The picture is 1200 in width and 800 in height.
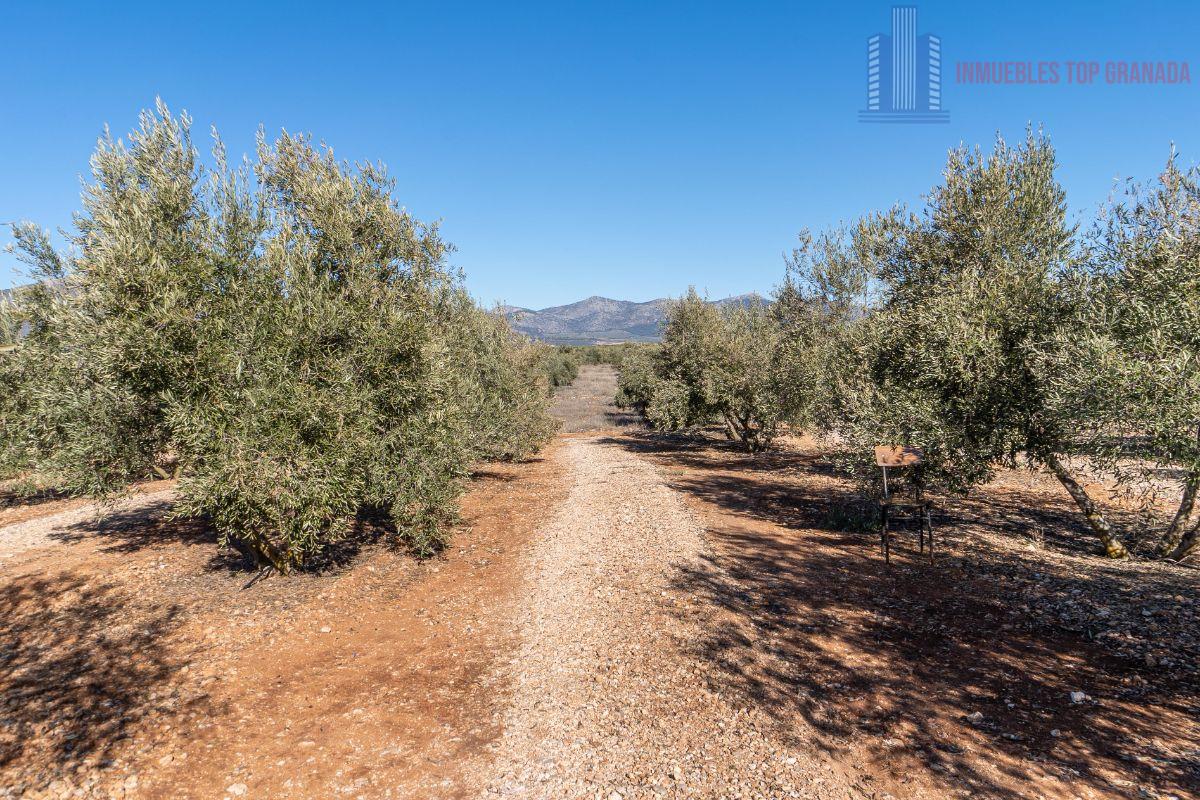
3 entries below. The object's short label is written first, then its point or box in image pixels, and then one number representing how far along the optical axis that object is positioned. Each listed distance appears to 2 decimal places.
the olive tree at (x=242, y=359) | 10.68
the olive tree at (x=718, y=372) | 32.53
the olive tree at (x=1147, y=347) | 9.84
